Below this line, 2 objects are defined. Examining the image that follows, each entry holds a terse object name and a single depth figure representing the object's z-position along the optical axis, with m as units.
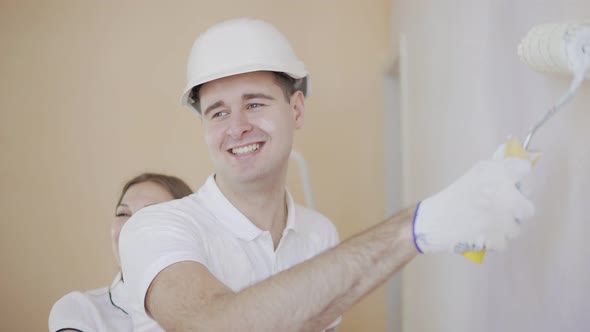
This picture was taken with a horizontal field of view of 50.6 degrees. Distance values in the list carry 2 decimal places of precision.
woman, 1.93
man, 0.97
